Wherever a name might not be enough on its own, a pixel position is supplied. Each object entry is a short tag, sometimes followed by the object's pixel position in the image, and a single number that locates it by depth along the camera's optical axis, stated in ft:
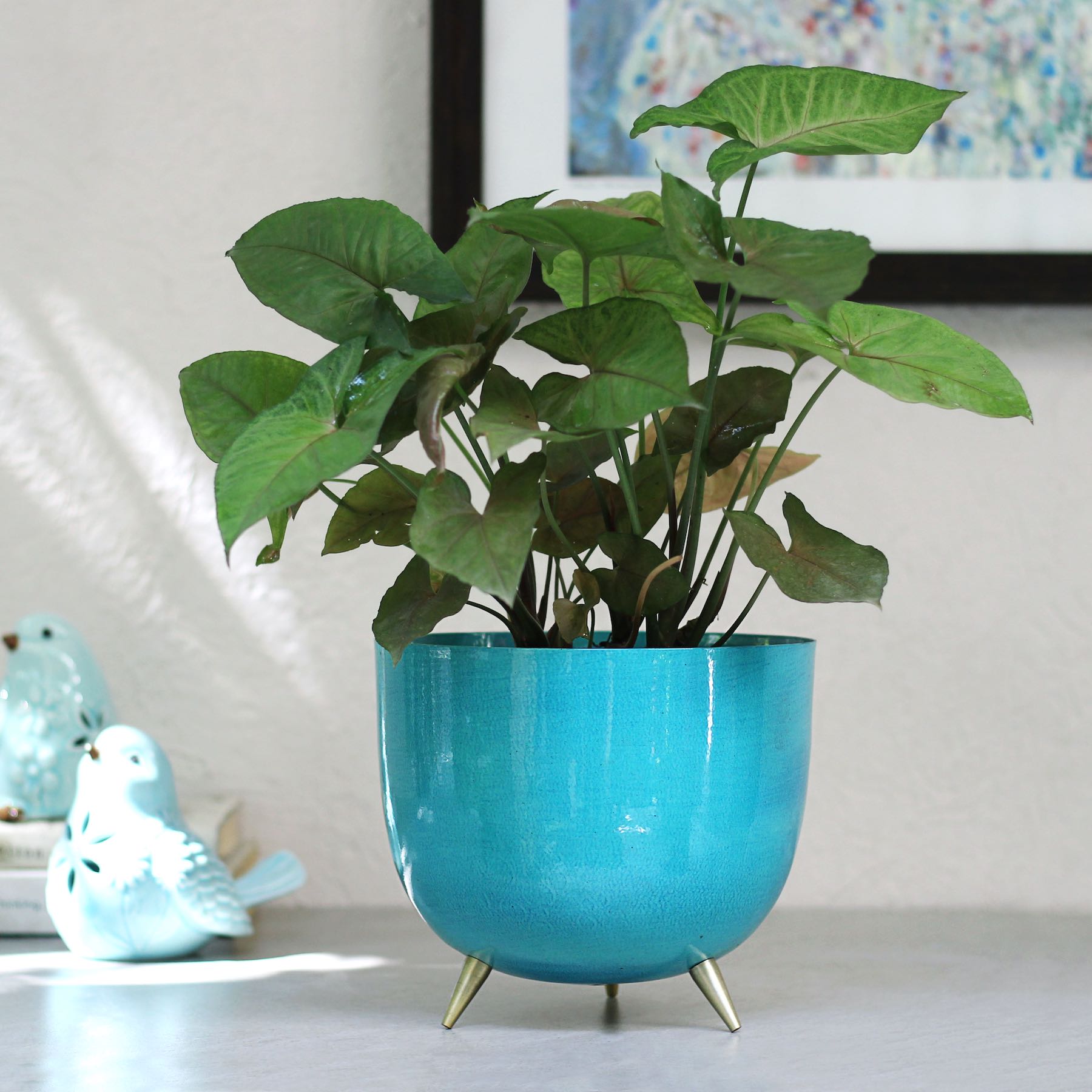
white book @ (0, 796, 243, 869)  6.31
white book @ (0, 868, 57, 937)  6.26
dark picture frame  6.62
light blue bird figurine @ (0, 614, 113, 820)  6.36
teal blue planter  5.35
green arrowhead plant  5.13
